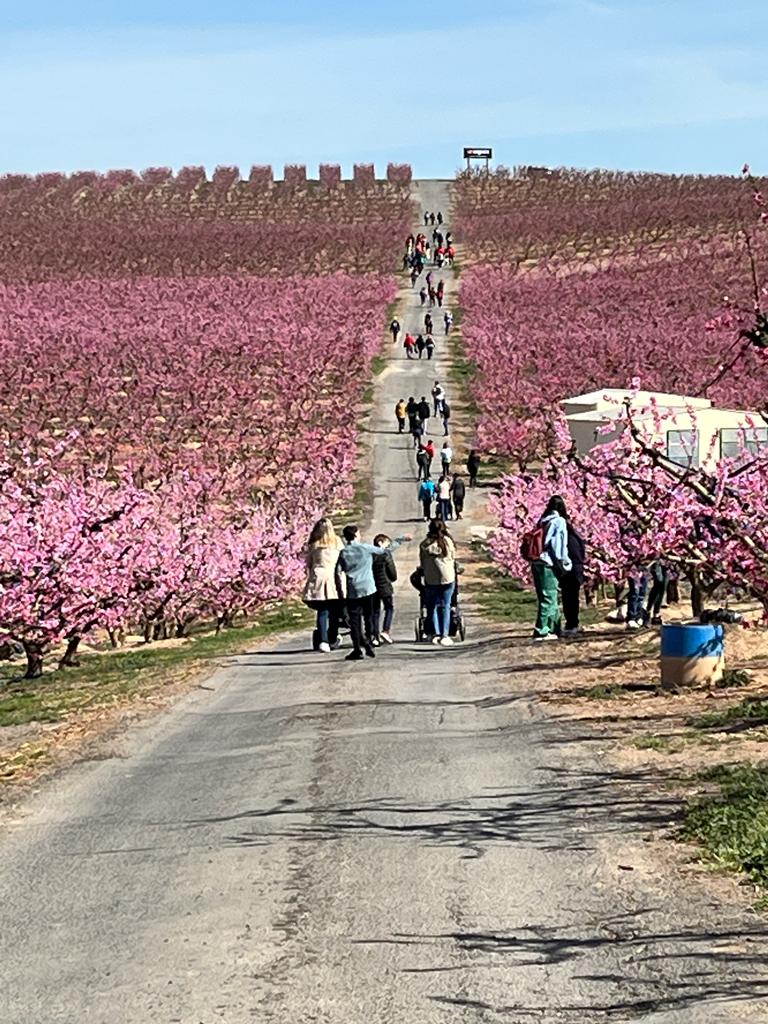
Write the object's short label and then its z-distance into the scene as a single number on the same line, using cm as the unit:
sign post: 15550
